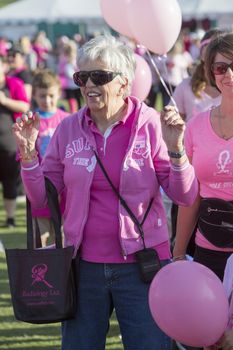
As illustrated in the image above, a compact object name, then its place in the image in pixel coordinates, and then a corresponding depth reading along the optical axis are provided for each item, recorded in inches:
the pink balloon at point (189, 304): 151.3
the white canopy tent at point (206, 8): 1255.0
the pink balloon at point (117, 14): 295.2
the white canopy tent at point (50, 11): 1318.4
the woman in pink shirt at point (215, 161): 200.5
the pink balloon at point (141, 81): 333.9
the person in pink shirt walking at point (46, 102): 359.0
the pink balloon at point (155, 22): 283.4
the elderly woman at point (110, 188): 179.7
